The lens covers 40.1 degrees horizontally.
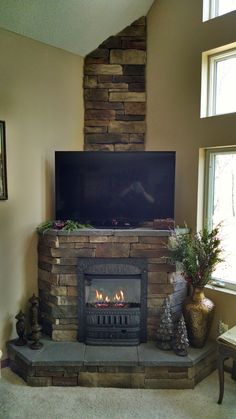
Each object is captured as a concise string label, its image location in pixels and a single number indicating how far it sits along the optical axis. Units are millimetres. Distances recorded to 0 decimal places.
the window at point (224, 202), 2961
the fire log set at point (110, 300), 3014
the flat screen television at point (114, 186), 3053
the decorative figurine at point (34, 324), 2869
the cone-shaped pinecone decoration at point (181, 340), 2740
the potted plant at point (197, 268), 2785
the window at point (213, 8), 2938
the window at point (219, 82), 2902
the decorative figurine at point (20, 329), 2924
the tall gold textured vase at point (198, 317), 2877
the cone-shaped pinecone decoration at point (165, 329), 2830
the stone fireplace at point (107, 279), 2926
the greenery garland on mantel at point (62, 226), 2955
